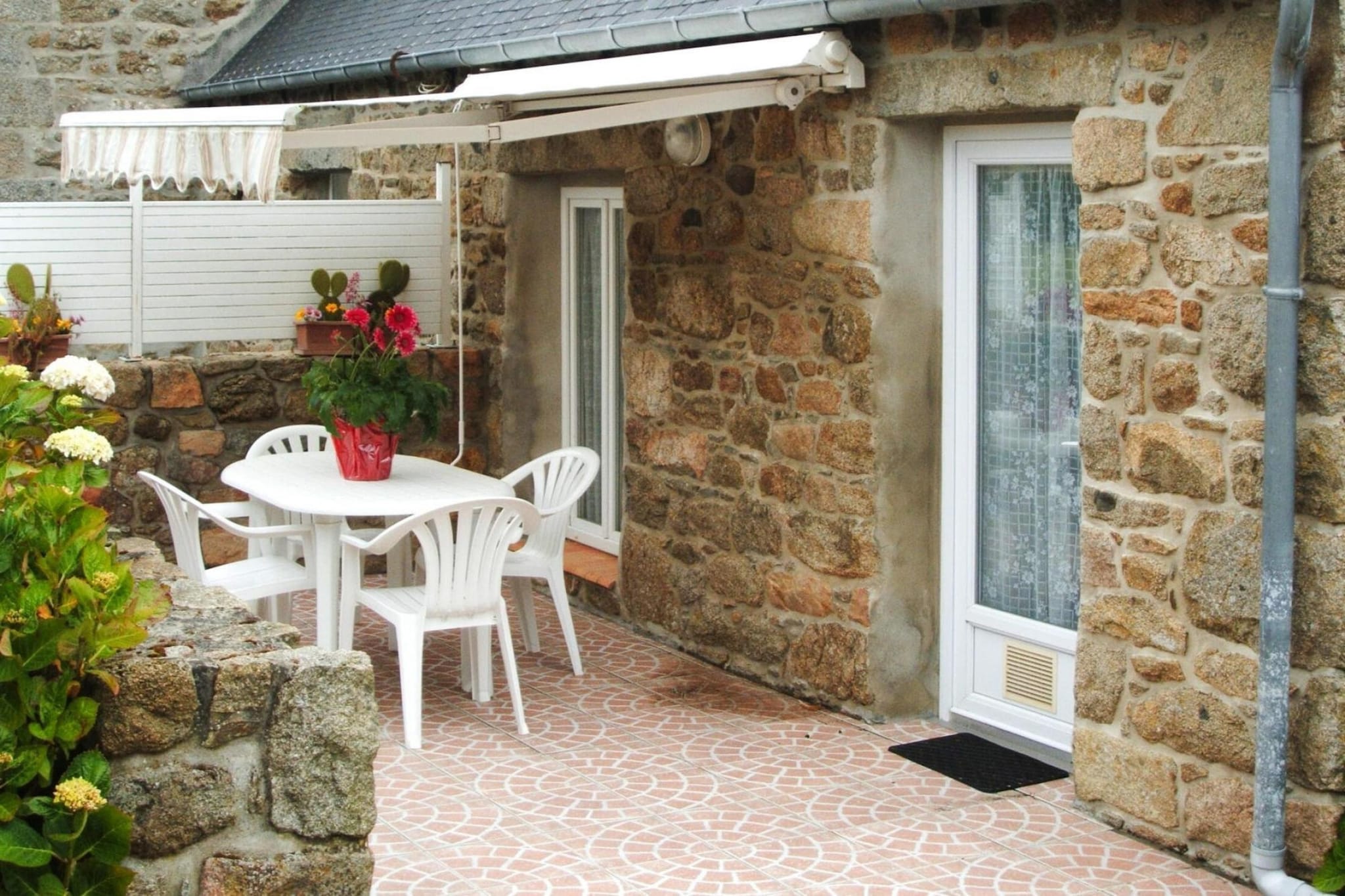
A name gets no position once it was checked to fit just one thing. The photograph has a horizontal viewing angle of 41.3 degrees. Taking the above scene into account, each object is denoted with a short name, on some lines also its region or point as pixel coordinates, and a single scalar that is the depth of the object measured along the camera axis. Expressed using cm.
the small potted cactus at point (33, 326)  870
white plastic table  695
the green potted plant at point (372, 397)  742
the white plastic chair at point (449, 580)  667
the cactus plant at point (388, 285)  974
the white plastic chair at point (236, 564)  713
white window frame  907
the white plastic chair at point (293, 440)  853
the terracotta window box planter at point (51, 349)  880
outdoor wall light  757
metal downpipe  483
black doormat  629
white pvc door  632
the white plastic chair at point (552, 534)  760
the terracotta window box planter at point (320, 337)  944
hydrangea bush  380
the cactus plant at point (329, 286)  955
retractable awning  642
